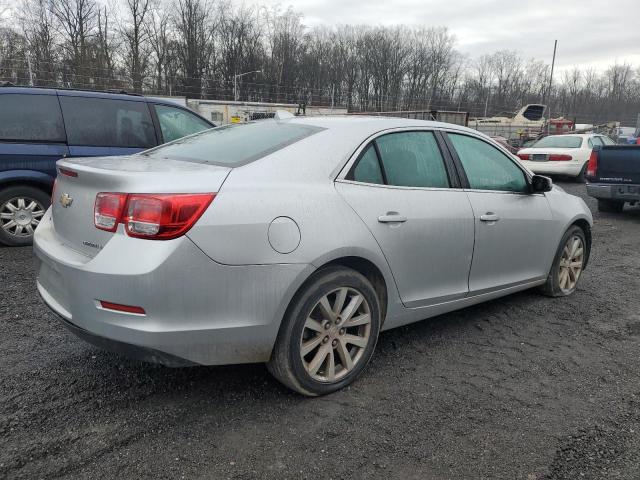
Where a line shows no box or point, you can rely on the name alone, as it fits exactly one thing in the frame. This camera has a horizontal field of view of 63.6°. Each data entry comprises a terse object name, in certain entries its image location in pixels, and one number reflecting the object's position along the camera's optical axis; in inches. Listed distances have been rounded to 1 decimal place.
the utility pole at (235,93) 1580.5
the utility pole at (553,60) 1585.9
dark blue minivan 219.8
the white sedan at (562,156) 594.2
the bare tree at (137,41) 1923.4
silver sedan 89.1
